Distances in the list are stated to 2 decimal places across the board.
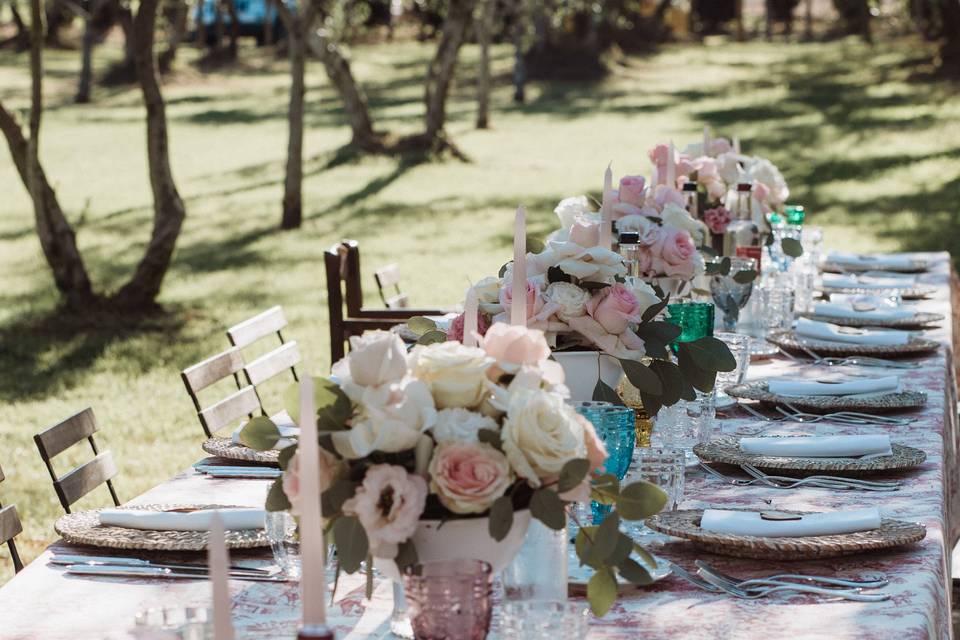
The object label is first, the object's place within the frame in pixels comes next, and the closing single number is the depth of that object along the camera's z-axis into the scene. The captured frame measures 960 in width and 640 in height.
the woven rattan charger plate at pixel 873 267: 5.90
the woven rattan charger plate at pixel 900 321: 4.62
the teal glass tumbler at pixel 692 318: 3.44
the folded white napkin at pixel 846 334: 4.31
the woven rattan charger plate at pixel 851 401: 3.51
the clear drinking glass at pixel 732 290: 4.14
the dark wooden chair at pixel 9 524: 3.07
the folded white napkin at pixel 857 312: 4.68
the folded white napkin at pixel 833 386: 3.61
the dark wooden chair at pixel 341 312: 5.42
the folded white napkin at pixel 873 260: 5.96
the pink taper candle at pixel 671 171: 4.54
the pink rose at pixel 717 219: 4.84
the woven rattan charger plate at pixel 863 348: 4.20
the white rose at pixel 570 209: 3.97
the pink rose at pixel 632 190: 4.13
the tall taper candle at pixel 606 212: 2.89
